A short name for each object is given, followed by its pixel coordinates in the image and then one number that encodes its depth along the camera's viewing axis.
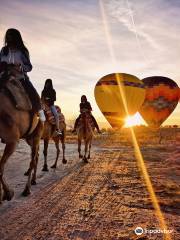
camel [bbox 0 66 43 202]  3.55
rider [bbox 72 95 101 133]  8.38
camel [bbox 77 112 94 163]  8.49
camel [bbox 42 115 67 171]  6.51
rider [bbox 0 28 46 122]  3.99
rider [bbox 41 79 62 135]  6.55
